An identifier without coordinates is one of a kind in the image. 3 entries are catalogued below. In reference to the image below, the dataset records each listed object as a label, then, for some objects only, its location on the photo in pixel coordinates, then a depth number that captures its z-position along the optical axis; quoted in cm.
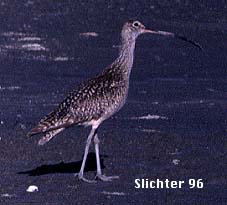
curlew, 1384
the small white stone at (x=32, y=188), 1335
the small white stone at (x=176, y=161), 1484
